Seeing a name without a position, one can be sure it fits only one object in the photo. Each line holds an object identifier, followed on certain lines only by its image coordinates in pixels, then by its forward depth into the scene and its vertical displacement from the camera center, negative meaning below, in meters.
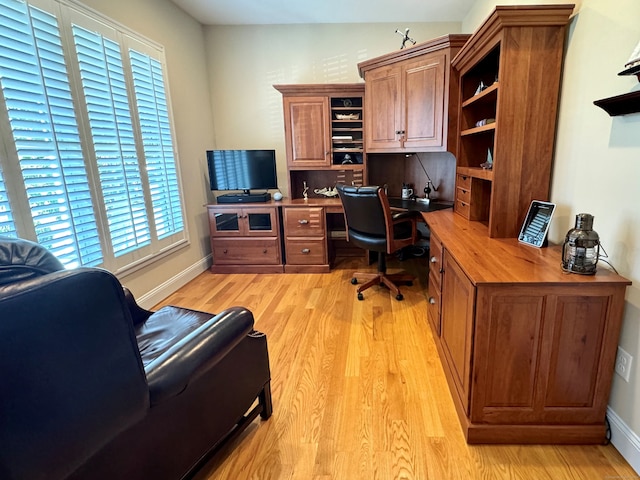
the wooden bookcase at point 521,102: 1.66 +0.29
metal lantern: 1.32 -0.36
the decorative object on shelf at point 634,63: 1.14 +0.31
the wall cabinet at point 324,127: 3.57 +0.42
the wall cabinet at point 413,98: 2.80 +0.58
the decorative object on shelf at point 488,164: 2.21 -0.04
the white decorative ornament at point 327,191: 4.01 -0.31
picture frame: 1.70 -0.35
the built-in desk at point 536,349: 1.32 -0.79
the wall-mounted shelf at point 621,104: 1.16 +0.18
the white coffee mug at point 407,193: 3.80 -0.35
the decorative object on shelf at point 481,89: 2.24 +0.47
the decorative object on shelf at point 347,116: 3.66 +0.52
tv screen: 3.71 -0.01
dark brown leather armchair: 0.64 -0.50
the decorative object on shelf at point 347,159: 3.81 +0.06
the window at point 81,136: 1.80 +0.26
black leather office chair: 2.61 -0.53
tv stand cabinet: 3.64 -0.76
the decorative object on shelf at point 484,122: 2.15 +0.24
